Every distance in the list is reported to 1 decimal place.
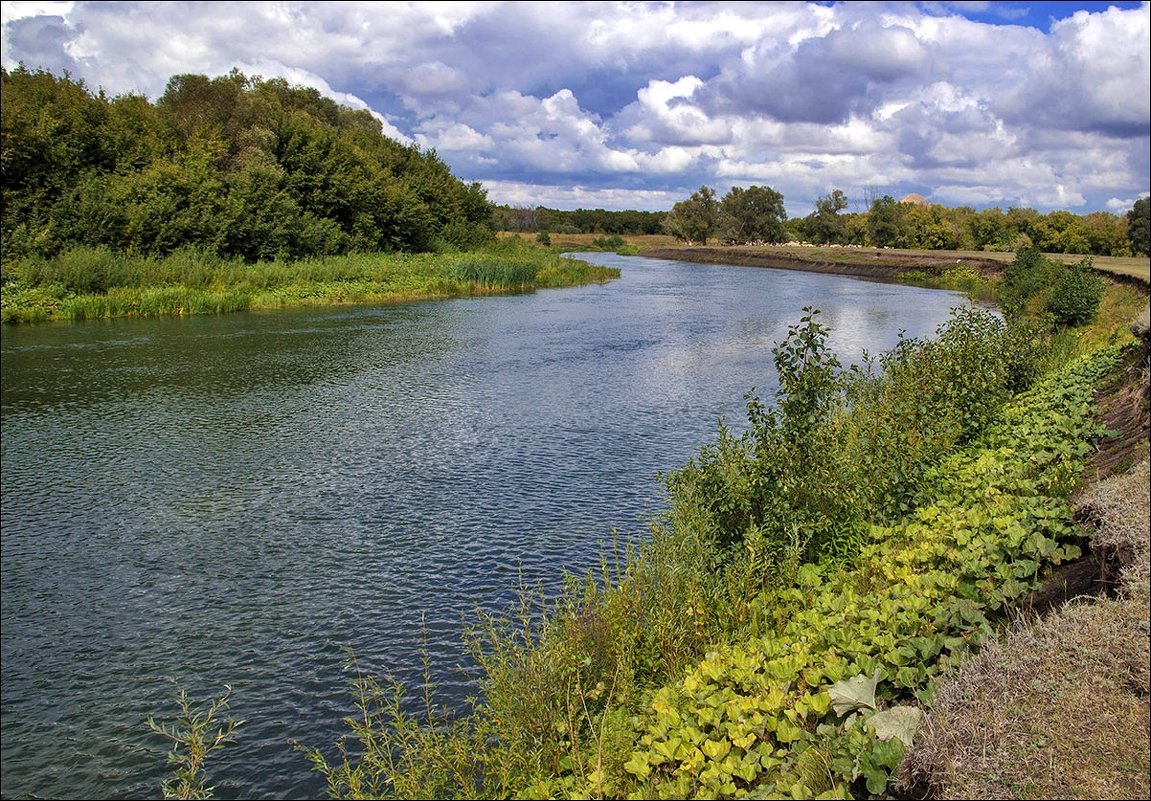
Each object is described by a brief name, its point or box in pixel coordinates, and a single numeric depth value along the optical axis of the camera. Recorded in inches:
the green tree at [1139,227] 2285.9
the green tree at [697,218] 5182.1
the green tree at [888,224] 4067.4
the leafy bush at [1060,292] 973.2
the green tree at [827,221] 4832.7
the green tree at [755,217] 5147.6
